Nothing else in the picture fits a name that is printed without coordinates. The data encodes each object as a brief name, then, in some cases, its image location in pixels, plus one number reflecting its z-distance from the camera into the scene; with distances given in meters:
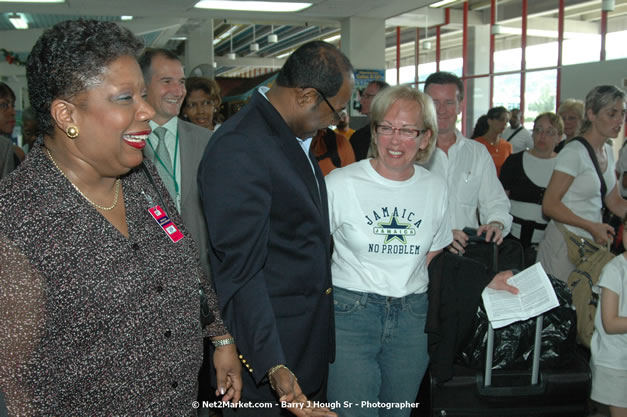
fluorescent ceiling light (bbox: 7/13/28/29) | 9.64
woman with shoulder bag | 3.05
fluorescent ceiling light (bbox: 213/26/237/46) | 16.62
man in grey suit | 2.38
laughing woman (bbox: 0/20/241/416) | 1.10
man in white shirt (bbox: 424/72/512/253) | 2.77
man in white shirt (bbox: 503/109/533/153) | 7.35
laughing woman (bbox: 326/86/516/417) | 1.97
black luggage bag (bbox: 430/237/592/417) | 2.25
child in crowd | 2.52
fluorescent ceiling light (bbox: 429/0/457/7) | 10.53
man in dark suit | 1.48
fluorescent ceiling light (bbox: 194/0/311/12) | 8.70
